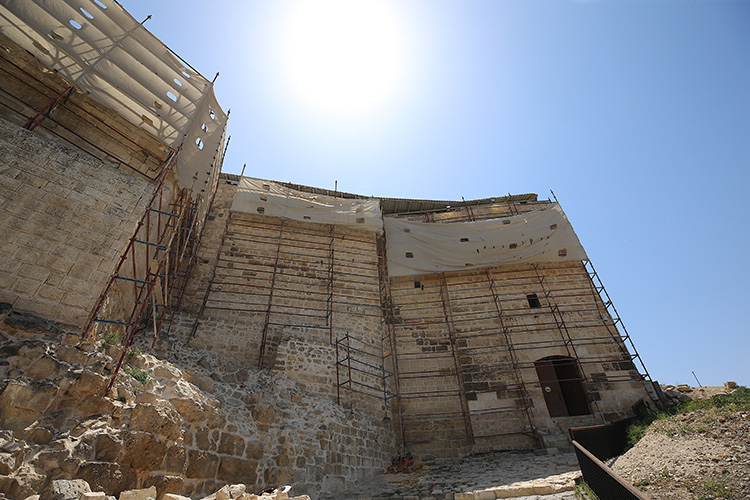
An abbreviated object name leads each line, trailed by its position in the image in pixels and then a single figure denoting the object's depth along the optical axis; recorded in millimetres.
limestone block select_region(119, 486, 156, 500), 3459
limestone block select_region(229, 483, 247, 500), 4087
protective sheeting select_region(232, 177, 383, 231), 10680
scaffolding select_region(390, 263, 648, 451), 8906
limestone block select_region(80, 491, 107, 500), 3047
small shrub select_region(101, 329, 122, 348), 4941
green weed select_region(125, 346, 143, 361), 5211
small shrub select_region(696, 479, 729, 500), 3916
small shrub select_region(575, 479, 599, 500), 4535
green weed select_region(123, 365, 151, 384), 4934
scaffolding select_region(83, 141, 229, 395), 5215
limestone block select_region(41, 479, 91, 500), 3203
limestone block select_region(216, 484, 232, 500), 3914
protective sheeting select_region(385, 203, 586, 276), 11078
